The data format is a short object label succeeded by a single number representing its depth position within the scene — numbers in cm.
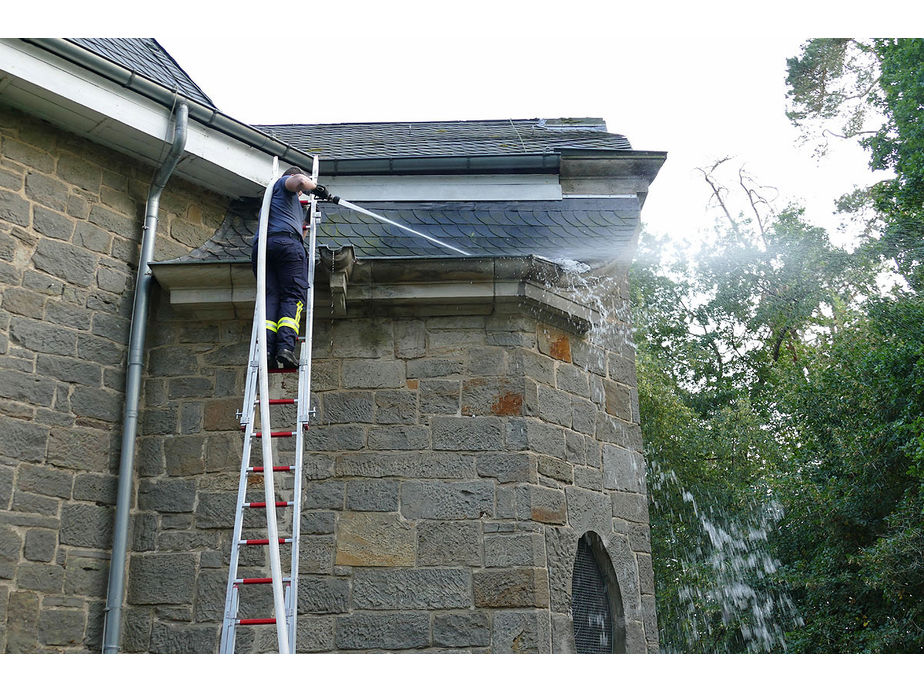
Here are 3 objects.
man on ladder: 570
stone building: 574
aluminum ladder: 460
